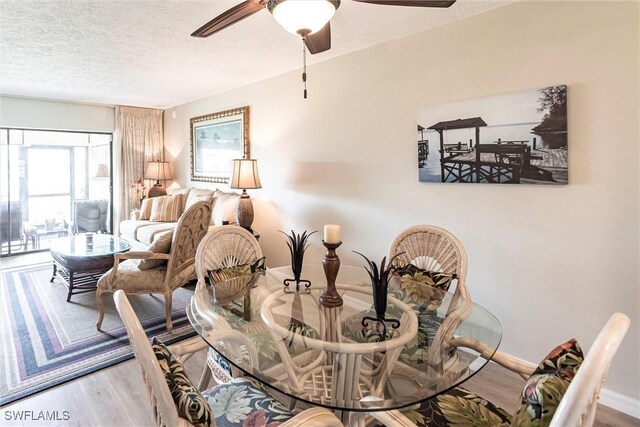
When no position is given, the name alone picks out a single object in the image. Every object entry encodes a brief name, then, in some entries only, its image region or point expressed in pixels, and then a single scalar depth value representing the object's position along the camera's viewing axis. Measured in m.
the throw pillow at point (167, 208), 5.04
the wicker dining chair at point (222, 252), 2.06
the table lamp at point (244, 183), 3.92
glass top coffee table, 3.39
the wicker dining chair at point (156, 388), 0.85
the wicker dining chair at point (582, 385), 0.69
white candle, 1.67
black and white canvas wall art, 2.08
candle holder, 1.72
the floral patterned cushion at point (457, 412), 1.21
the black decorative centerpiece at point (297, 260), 2.06
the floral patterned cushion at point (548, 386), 0.81
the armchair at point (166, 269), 2.84
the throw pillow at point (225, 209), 4.29
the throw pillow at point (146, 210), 5.23
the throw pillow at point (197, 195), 4.85
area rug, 2.28
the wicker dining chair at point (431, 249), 2.04
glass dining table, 1.24
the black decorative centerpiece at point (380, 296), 1.50
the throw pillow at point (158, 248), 2.91
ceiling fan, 1.47
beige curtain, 5.84
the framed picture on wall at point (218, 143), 4.55
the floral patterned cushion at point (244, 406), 1.21
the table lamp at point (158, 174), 5.80
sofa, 4.37
